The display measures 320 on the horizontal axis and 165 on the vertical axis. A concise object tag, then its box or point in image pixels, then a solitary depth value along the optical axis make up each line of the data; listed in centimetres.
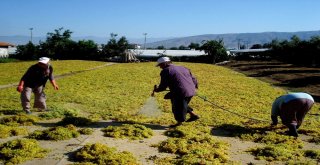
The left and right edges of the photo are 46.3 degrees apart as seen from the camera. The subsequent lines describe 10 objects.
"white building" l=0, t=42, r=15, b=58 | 9612
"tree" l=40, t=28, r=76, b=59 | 6912
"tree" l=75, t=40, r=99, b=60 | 6738
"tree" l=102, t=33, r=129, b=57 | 6912
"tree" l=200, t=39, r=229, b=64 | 6322
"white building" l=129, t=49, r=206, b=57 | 8528
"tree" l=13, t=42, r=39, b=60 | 7275
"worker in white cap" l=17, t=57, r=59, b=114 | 1143
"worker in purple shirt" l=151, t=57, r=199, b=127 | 1005
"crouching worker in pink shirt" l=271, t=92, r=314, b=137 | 937
